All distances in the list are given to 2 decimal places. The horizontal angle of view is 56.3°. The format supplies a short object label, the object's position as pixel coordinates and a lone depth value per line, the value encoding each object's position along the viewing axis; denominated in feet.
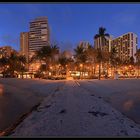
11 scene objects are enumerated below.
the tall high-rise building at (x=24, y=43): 246.26
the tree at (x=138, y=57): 182.50
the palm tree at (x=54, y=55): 148.58
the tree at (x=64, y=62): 154.96
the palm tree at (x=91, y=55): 144.55
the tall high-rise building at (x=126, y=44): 252.99
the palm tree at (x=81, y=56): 140.78
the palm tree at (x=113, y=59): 155.82
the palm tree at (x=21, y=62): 151.58
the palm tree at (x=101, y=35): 130.17
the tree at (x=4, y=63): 149.04
